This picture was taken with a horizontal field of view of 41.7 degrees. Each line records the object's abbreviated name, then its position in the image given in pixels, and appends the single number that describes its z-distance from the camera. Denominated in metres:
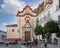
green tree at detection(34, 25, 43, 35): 16.01
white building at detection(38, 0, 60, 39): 13.77
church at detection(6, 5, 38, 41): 22.81
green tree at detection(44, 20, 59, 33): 12.03
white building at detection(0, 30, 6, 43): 31.91
